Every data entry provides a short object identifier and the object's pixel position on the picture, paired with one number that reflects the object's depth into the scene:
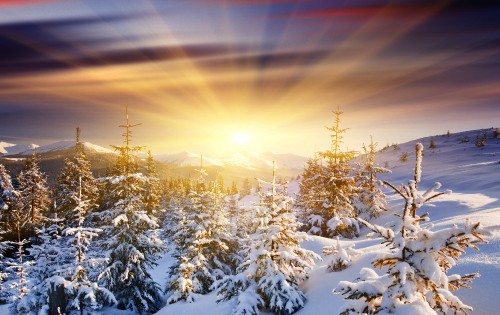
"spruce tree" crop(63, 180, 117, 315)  15.43
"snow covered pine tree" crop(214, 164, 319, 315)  10.82
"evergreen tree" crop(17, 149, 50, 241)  41.31
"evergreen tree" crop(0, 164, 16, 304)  34.91
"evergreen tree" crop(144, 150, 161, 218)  47.60
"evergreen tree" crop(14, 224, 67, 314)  17.55
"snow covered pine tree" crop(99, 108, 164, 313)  18.61
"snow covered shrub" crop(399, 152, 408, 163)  50.53
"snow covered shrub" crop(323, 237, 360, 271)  11.07
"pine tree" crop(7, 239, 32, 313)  19.27
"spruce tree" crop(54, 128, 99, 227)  28.16
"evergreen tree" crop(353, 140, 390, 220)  25.36
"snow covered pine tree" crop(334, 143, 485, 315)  4.74
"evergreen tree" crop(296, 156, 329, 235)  22.95
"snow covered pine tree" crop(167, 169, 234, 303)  18.39
